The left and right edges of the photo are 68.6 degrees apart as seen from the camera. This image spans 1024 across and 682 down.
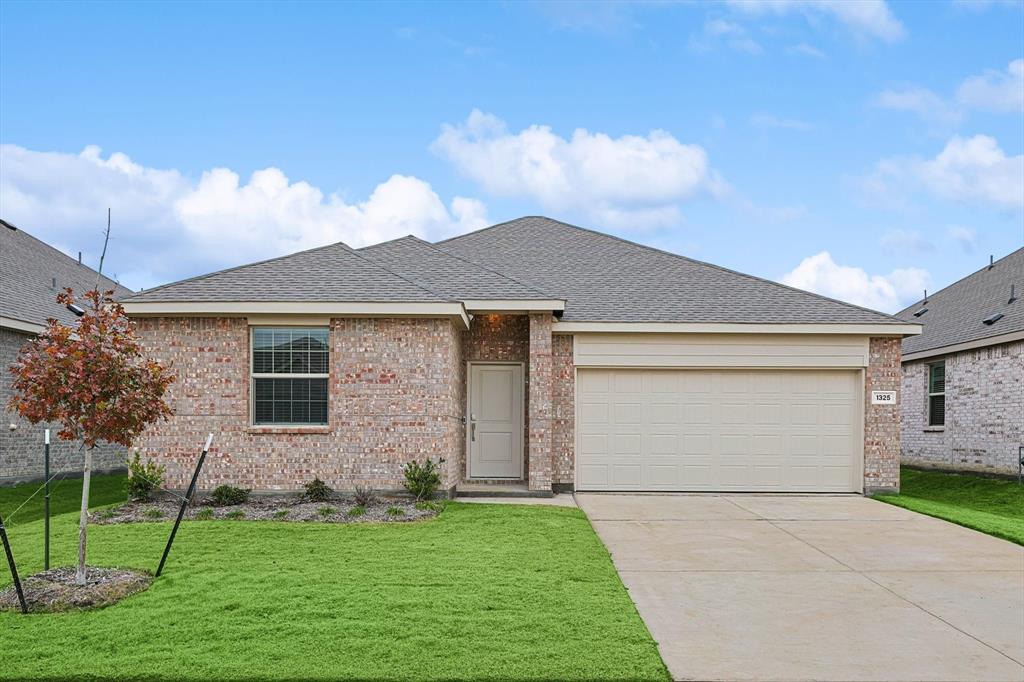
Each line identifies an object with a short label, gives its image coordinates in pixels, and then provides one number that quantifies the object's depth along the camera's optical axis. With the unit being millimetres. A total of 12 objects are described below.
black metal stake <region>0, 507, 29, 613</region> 5762
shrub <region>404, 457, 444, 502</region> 11328
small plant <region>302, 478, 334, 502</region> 11258
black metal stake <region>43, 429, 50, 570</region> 6844
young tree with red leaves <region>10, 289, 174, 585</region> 6332
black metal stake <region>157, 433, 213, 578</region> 6702
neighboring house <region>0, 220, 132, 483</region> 14148
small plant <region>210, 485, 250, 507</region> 11055
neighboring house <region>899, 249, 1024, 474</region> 15344
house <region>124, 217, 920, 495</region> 11547
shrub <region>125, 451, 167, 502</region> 11328
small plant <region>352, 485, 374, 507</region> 10906
